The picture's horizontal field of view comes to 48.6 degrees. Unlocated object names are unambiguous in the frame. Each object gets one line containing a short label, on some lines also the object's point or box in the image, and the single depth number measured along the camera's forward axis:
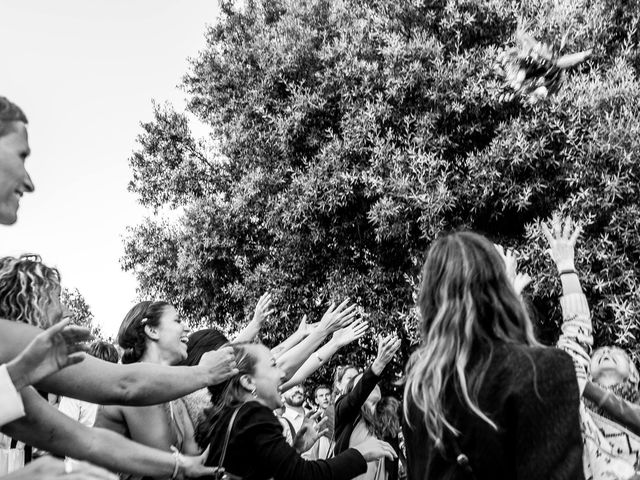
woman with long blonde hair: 1.99
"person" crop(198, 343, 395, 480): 3.26
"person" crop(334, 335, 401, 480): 5.20
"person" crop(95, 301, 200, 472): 3.63
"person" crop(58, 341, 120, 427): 5.30
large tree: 11.10
